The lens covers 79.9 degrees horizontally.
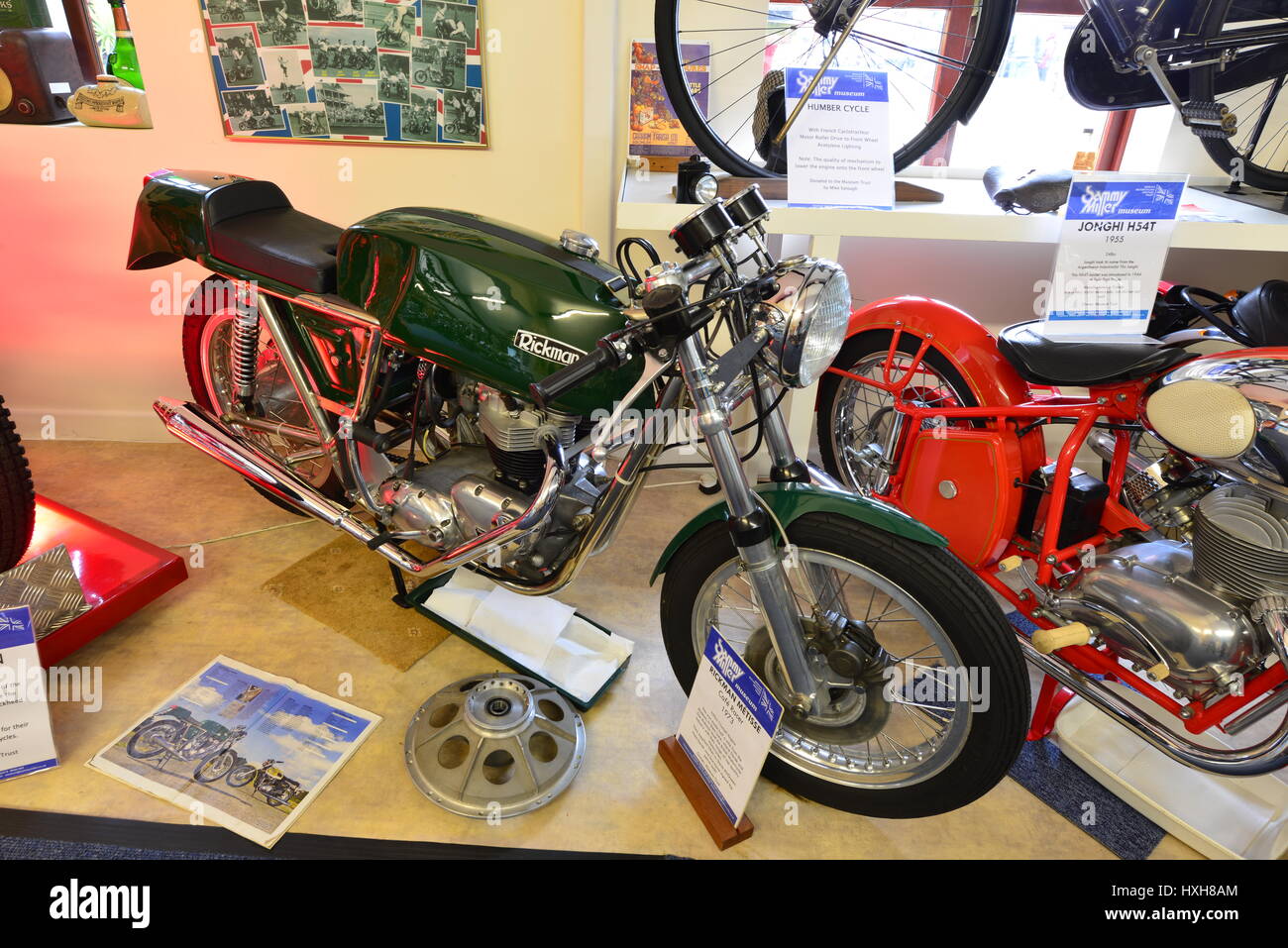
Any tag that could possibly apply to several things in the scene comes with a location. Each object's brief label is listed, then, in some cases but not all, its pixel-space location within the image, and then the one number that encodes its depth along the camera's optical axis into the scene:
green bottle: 2.47
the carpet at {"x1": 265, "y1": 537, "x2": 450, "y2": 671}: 1.94
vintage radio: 2.28
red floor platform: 1.79
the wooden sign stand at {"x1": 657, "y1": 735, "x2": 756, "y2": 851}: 1.48
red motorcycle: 1.29
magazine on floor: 1.52
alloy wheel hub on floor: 1.54
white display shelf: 1.92
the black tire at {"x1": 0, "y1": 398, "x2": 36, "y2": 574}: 1.85
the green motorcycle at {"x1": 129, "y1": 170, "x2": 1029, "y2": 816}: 1.25
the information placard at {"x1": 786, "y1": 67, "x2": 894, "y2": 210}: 1.90
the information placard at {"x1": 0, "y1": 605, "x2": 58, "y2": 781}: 1.49
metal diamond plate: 1.72
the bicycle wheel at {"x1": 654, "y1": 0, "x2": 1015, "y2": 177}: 1.99
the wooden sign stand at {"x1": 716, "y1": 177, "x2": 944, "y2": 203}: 2.04
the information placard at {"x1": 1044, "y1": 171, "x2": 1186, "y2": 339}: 1.67
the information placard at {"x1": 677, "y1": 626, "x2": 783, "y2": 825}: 1.35
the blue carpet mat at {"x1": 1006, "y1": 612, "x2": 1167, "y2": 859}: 1.53
